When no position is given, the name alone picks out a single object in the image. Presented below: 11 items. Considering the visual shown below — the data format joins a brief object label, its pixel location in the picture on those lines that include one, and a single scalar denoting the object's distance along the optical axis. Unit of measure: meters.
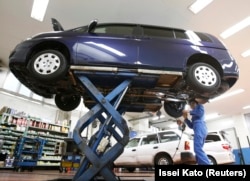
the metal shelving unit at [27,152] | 6.47
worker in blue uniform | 3.26
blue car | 2.66
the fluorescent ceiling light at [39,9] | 5.17
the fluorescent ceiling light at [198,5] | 4.96
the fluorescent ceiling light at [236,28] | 5.73
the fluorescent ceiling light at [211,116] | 14.88
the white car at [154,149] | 6.07
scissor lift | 2.09
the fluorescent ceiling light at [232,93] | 10.38
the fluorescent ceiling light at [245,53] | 7.15
